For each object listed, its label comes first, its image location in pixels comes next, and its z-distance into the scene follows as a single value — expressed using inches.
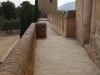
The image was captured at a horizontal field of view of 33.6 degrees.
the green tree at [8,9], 1644.7
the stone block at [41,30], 366.8
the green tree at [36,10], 749.0
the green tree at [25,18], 743.4
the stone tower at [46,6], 1338.9
